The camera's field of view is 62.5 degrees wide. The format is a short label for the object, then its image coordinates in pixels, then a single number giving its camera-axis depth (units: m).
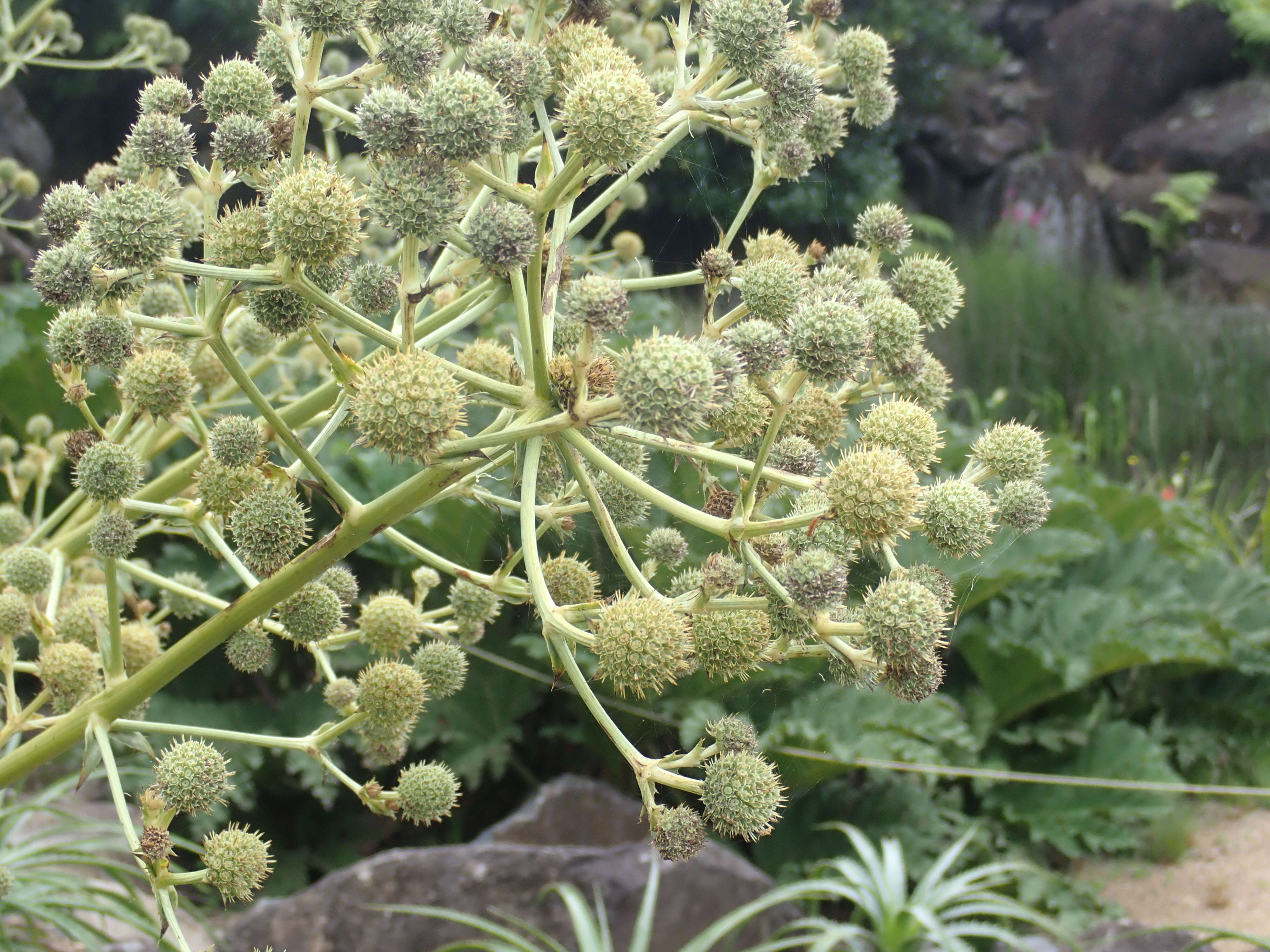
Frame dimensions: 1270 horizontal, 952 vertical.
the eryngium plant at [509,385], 0.84
